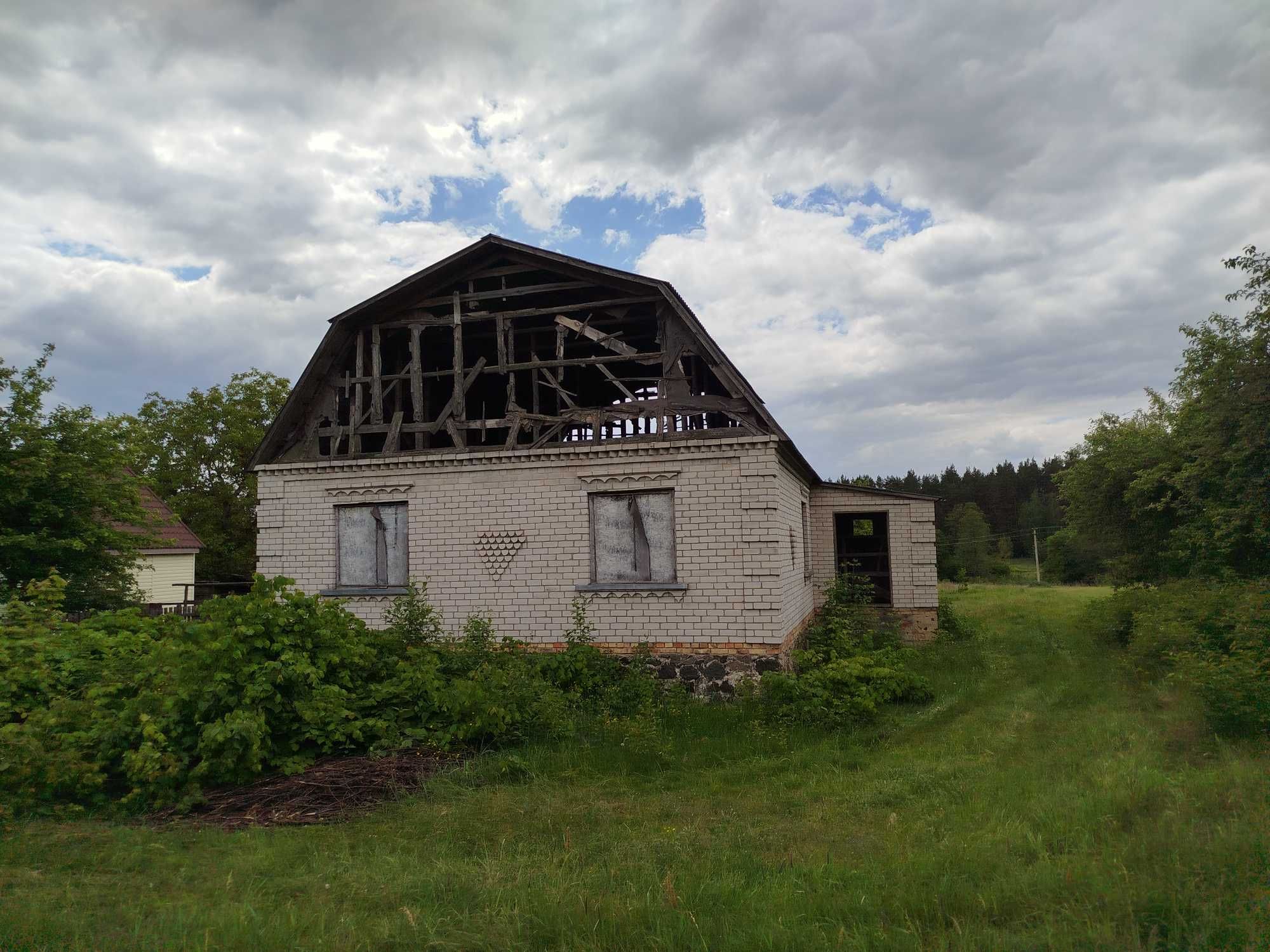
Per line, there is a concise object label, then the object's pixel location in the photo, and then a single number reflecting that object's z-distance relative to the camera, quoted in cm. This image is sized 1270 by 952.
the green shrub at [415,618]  996
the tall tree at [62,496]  1316
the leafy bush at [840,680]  829
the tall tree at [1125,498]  1483
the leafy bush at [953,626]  1519
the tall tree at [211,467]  3253
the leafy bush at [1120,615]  1405
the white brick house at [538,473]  979
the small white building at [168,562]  2442
